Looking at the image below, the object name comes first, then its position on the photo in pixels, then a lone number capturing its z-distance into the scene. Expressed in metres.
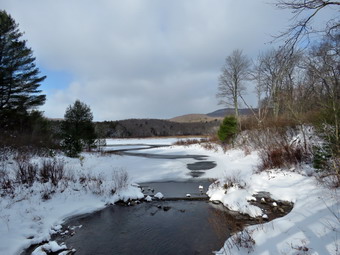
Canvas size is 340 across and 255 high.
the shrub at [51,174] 8.38
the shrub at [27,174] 7.99
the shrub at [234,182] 8.38
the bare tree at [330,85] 6.52
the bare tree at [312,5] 4.12
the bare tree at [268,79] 21.42
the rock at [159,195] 8.48
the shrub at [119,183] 8.75
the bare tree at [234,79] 29.47
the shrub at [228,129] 23.55
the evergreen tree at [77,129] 17.09
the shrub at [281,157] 9.55
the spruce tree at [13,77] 19.09
